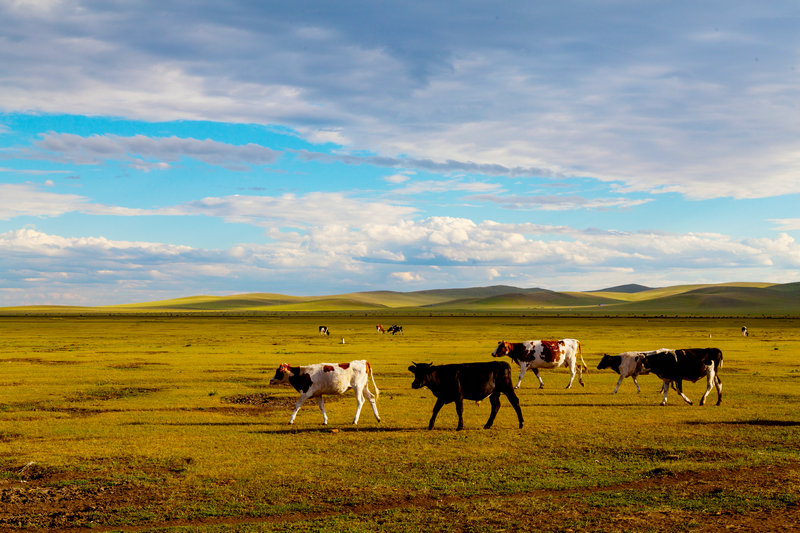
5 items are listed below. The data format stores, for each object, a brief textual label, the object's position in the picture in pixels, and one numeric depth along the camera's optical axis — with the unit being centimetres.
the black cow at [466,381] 1847
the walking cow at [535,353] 2808
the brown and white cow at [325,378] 1909
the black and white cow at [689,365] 2305
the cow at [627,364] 2547
